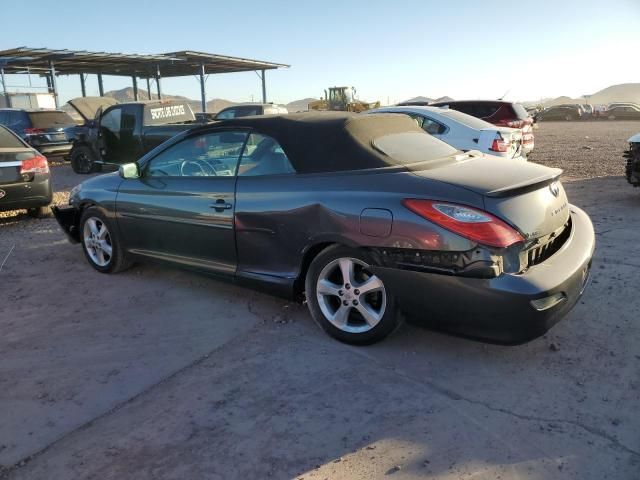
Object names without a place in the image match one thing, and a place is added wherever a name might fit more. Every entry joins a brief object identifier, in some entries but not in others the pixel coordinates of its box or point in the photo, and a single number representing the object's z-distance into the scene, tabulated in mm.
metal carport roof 23484
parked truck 11352
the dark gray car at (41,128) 14516
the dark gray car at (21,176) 7137
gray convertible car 3012
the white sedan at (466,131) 8750
